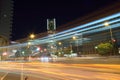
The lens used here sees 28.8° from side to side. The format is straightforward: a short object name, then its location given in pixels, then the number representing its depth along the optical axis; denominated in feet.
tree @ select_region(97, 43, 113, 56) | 193.47
